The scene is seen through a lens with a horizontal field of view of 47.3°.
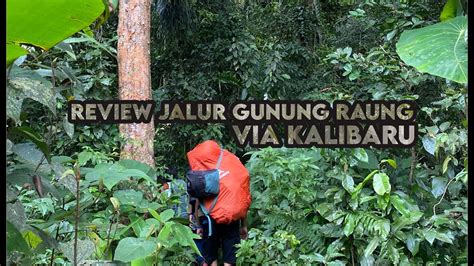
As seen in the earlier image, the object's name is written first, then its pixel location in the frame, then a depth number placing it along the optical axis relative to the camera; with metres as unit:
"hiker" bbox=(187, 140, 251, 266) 3.48
